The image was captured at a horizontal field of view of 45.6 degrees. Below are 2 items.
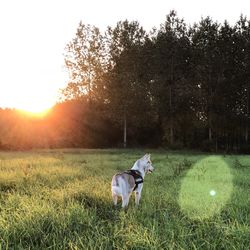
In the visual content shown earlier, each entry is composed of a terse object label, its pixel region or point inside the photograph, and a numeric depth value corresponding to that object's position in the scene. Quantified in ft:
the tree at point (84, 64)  141.30
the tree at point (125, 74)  126.14
